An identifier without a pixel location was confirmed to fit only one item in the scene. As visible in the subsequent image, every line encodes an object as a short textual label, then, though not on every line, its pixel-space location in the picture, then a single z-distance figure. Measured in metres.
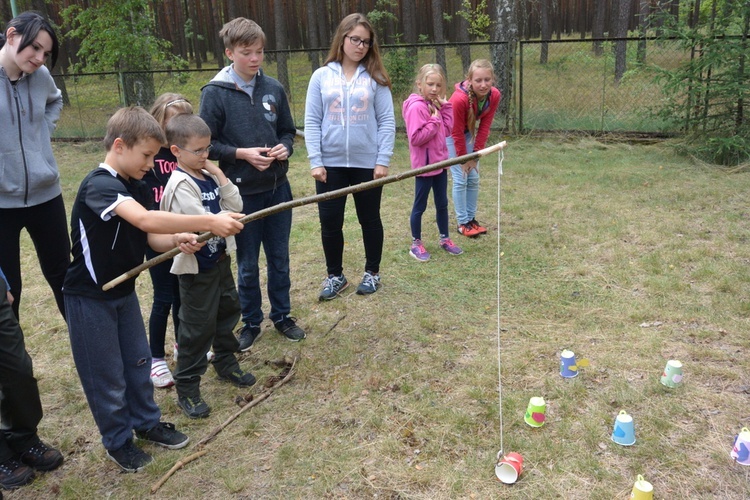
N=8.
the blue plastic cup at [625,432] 2.84
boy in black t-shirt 2.49
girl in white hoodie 4.21
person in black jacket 3.52
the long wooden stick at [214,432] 2.76
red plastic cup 2.65
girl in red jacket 5.15
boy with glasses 2.94
